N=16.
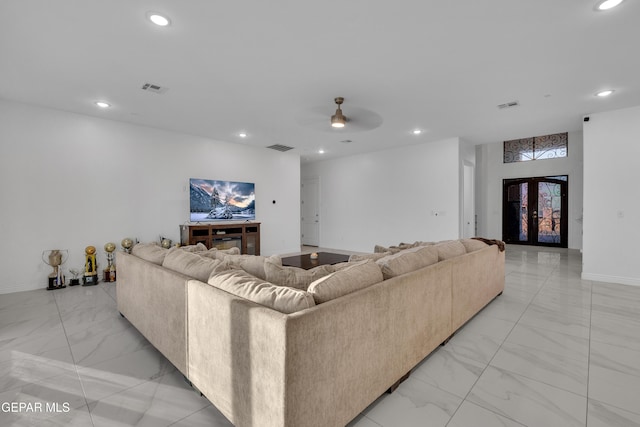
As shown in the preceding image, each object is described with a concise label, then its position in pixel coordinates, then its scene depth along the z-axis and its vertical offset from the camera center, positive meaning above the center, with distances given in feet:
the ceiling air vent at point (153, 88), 11.07 +4.84
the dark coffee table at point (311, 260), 12.42 -2.26
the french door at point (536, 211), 24.47 -0.15
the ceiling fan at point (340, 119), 11.44 +3.89
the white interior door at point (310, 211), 28.37 -0.01
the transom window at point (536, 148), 23.97 +5.30
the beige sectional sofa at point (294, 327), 3.93 -2.01
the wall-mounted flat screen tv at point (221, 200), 18.19 +0.74
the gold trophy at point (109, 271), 14.57 -2.94
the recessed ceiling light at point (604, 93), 11.73 +4.76
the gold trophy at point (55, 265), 13.17 -2.42
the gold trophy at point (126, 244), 14.94 -1.64
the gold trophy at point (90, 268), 13.89 -2.69
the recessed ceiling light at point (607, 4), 6.66 +4.76
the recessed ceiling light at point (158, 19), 7.10 +4.82
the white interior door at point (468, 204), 20.65 +0.45
